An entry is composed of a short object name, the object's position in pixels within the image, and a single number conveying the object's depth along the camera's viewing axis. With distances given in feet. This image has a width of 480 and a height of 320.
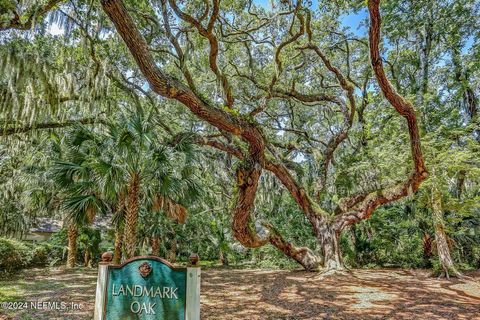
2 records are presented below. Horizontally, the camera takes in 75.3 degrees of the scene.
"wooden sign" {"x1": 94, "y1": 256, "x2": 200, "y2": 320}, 8.06
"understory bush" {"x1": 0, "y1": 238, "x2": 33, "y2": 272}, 26.32
